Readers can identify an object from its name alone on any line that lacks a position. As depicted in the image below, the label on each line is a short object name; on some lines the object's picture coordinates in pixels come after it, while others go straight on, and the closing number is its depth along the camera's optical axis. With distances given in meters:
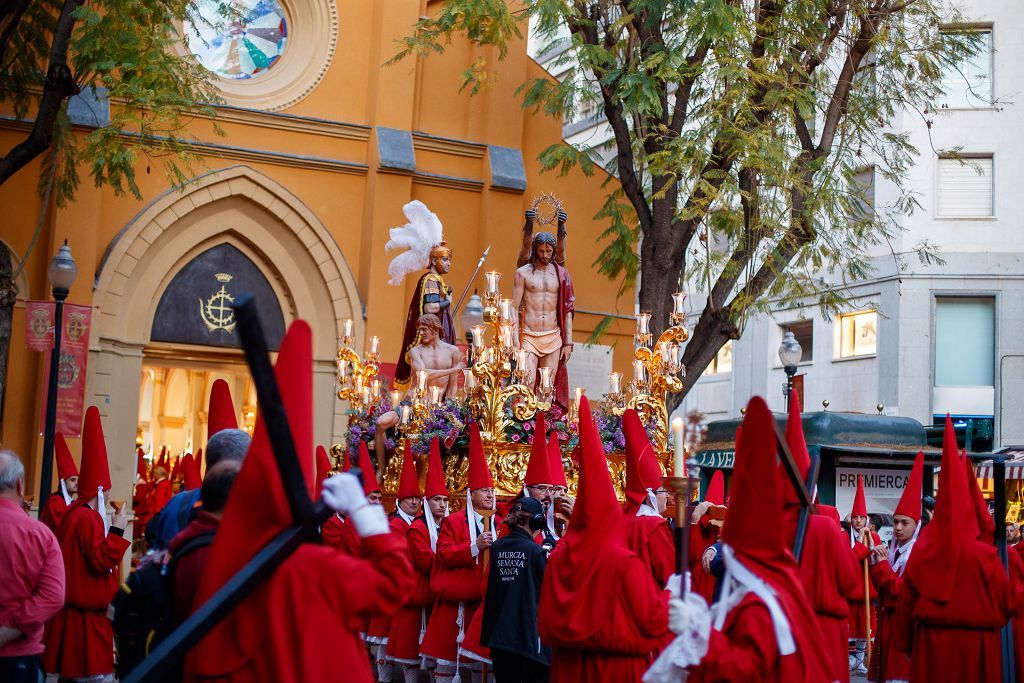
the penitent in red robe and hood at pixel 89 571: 11.03
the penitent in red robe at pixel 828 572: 8.48
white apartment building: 28.95
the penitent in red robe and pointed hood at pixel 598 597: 6.82
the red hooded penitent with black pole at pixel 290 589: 4.30
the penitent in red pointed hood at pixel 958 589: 8.88
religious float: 12.98
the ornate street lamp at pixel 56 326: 13.07
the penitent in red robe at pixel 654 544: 8.09
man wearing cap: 9.28
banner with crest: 19.41
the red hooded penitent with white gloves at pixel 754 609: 4.79
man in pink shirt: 6.62
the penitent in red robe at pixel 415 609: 11.88
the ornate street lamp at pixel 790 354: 19.11
